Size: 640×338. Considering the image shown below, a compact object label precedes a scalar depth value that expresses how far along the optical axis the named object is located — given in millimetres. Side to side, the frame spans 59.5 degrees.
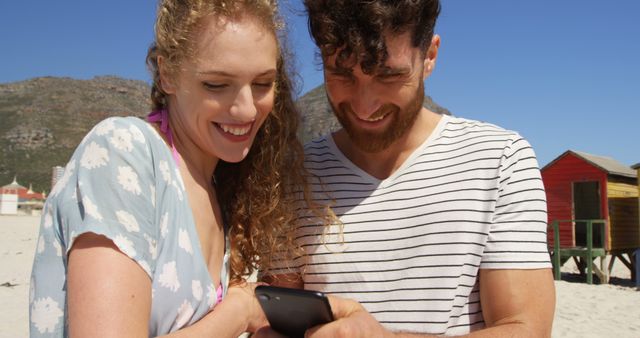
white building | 40562
